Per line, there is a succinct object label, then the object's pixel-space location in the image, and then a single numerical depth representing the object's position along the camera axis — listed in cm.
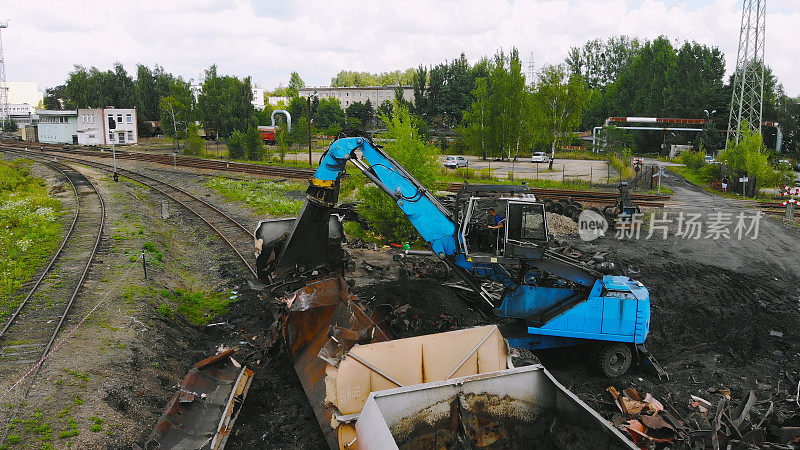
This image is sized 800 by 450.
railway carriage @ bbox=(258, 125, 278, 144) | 6228
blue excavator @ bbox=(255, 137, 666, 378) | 923
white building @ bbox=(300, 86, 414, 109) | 10962
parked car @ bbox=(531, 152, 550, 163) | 4845
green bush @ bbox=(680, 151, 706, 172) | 4519
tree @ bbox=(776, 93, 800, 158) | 5450
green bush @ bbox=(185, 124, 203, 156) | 4622
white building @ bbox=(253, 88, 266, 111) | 16972
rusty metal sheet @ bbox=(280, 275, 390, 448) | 788
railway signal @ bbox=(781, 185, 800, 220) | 2328
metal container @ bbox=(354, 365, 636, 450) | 563
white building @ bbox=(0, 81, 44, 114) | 14550
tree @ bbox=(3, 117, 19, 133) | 8125
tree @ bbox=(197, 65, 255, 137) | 5312
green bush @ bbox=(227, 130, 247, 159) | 4469
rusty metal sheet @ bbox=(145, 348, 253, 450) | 664
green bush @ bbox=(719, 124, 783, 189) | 3083
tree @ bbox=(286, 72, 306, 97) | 12644
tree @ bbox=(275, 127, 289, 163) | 4244
